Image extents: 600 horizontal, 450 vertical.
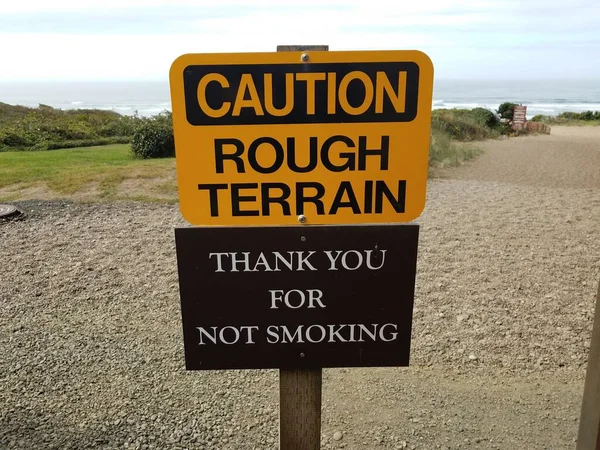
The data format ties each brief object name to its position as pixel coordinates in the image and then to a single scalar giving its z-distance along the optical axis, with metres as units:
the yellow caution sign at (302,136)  1.51
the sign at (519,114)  24.62
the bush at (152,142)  13.87
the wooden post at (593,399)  1.54
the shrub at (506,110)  27.27
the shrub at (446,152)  12.89
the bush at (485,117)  23.50
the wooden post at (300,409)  1.83
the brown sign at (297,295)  1.65
